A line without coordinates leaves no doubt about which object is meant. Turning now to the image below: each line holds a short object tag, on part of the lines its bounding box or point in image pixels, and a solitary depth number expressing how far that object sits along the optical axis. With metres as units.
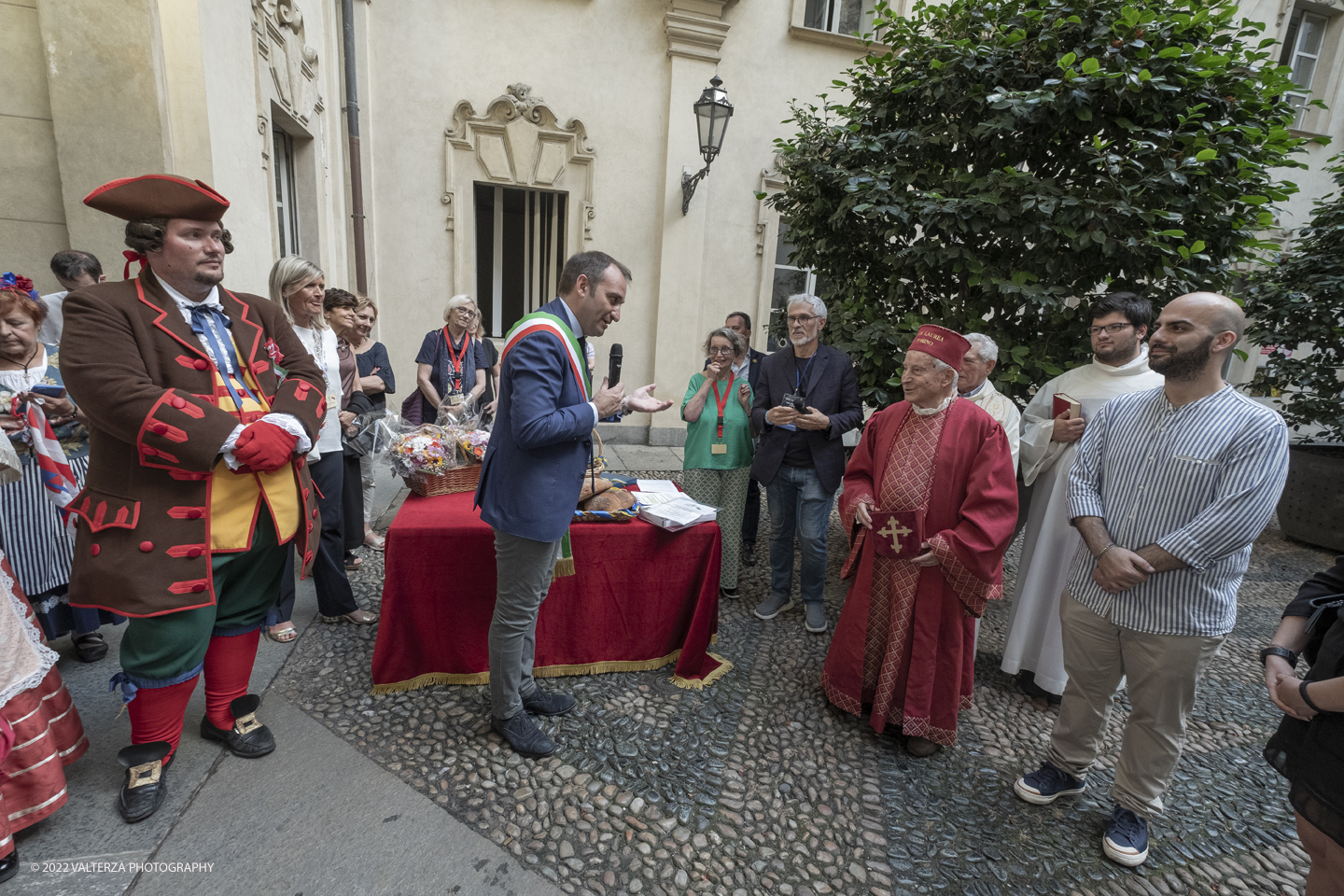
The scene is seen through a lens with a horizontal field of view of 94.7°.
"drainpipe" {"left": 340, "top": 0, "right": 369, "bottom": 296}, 6.70
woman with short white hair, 5.21
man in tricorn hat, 1.89
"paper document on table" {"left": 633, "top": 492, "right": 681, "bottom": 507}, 3.36
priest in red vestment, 2.61
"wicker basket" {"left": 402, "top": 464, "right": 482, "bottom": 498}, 3.26
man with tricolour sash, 2.29
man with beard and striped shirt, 2.08
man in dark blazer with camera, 3.76
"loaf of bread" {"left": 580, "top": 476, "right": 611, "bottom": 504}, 3.13
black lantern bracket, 6.55
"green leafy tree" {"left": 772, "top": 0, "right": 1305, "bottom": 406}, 3.25
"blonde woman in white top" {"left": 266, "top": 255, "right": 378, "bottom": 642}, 3.19
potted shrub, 6.31
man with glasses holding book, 3.10
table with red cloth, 2.88
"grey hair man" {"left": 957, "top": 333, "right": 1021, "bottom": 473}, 3.38
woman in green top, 4.13
